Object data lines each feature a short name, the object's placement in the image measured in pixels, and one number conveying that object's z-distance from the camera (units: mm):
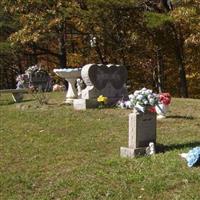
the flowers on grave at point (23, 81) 27530
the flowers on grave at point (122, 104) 16928
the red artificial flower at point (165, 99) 14350
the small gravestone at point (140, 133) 10188
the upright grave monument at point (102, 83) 17344
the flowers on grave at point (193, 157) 8836
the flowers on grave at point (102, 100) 17078
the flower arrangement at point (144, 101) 10375
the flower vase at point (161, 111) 14792
